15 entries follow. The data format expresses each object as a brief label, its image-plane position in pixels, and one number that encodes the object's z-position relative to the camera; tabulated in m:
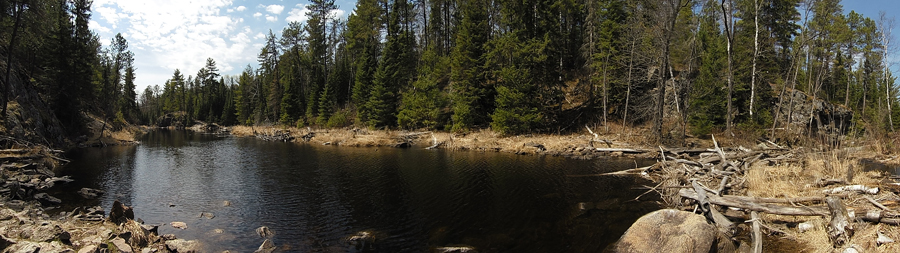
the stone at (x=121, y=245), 8.17
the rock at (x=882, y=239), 6.57
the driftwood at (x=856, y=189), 8.63
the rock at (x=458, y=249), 9.38
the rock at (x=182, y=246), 9.28
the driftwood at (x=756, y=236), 7.66
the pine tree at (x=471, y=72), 38.97
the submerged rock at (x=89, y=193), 15.16
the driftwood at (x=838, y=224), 7.07
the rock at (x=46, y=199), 13.80
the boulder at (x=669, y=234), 7.76
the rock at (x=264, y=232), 10.89
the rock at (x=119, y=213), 10.95
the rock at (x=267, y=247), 9.67
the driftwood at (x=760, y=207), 7.98
